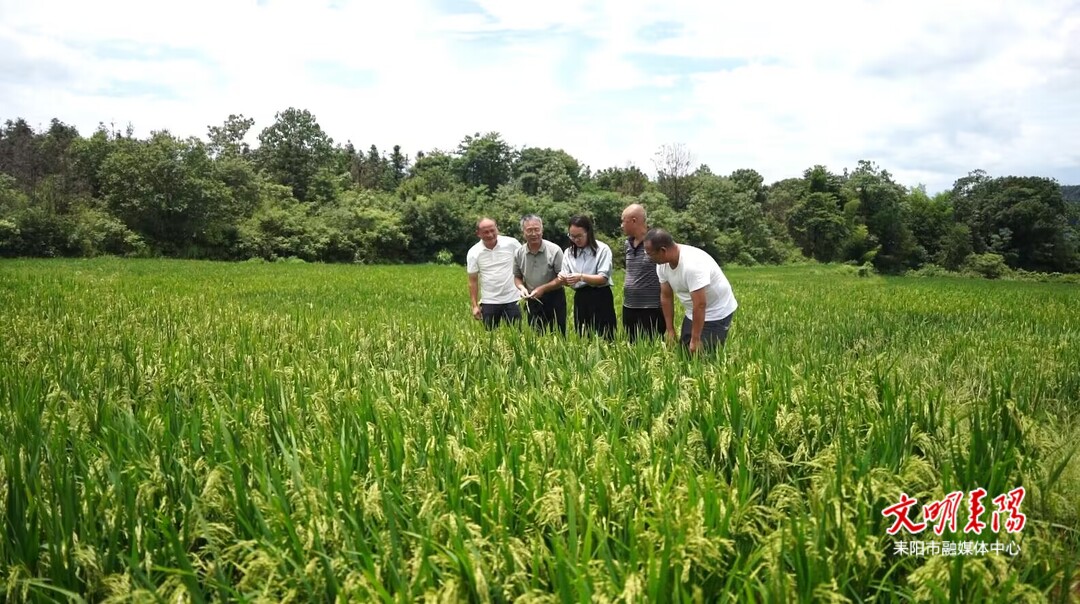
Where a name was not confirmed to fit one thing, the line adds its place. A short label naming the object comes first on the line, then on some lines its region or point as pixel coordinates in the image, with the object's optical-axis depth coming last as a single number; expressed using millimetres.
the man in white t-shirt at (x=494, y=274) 7027
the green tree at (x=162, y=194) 35094
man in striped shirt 5988
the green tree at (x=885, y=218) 59906
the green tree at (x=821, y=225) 57094
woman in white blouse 6395
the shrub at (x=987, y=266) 53175
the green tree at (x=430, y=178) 53494
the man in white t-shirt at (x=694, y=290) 4961
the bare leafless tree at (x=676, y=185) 59128
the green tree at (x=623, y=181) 63781
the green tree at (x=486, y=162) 69875
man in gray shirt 6684
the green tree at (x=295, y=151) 51969
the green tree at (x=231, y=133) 56878
